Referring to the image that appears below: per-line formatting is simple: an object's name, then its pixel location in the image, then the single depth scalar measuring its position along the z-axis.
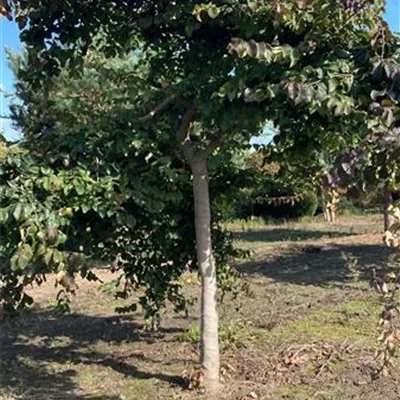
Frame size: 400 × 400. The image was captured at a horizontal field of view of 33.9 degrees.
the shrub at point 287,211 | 20.97
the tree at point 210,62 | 3.17
